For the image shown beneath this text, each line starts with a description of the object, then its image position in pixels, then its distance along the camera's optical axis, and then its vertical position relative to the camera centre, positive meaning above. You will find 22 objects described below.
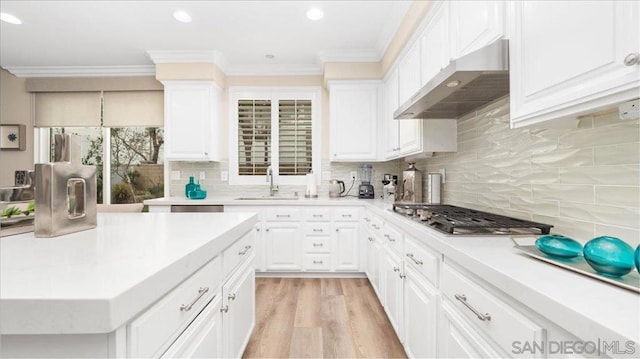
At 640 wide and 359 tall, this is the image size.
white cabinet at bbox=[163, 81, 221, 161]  3.60 +0.73
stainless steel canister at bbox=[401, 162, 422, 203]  2.72 -0.06
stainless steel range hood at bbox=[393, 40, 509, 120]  1.24 +0.48
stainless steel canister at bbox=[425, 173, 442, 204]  2.52 -0.08
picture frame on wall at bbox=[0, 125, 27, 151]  3.91 +0.56
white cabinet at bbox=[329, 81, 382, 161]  3.58 +0.74
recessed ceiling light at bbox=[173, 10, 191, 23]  2.70 +1.51
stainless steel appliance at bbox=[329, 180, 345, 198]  3.71 -0.13
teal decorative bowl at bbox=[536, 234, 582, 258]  0.88 -0.20
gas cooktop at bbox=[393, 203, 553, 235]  1.25 -0.20
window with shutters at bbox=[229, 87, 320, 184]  3.98 +0.58
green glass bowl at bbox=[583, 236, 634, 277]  0.71 -0.19
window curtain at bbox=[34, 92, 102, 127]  4.00 +0.96
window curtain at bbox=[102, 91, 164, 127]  3.99 +0.95
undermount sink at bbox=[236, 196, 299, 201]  3.42 -0.23
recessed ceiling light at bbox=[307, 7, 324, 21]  2.65 +1.51
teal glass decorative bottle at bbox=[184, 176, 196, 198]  3.64 -0.09
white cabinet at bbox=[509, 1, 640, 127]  0.75 +0.37
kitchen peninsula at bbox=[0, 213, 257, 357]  0.55 -0.25
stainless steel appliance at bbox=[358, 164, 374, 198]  3.66 -0.04
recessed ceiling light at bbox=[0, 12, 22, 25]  2.76 +1.53
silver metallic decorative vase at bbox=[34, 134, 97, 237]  1.03 -0.05
